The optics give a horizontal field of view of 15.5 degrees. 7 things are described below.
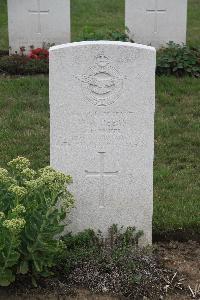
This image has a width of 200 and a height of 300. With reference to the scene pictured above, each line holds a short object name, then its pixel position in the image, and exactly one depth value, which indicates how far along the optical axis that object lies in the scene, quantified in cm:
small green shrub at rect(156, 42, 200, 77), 930
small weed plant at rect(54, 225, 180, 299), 456
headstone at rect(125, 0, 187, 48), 1033
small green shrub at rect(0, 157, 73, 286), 422
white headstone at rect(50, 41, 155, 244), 462
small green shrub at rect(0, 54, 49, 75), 949
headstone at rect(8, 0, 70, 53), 1034
